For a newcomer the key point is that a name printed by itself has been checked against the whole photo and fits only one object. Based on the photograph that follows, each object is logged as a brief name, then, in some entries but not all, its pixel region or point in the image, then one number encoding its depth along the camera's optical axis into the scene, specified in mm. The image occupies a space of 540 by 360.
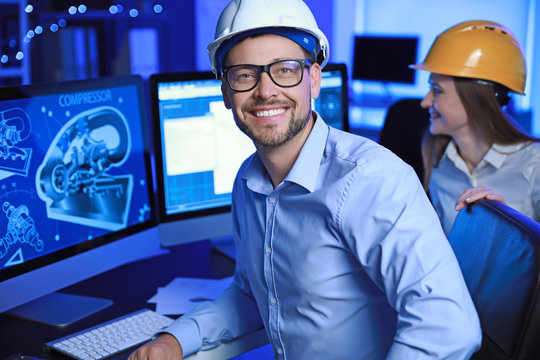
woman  2084
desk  1372
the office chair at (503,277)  1093
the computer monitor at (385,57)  5230
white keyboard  1295
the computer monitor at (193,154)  1743
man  1029
